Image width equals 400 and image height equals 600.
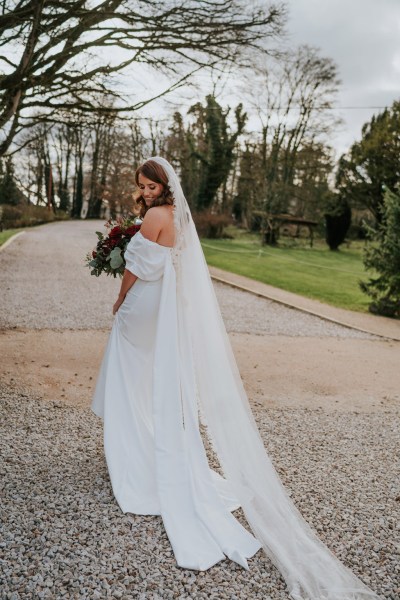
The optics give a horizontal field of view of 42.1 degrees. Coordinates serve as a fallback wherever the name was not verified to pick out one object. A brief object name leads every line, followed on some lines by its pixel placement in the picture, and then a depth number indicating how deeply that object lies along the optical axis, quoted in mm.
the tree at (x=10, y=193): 38375
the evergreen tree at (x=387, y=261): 12039
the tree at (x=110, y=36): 8039
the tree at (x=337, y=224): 31516
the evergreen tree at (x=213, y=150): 32000
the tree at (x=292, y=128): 31266
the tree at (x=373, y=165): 32594
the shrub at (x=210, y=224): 29047
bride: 3297
